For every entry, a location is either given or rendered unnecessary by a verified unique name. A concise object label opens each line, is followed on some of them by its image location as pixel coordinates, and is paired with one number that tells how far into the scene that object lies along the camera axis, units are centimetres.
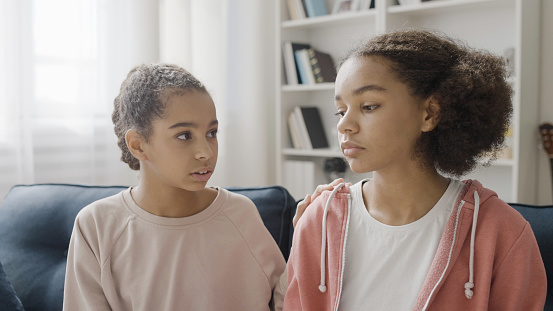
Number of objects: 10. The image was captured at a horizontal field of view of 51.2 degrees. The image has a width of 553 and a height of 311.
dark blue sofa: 173
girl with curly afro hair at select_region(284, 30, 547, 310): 112
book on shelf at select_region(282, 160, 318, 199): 347
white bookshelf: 269
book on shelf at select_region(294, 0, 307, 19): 344
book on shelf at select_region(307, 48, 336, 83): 341
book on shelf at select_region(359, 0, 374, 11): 312
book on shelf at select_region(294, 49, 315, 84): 343
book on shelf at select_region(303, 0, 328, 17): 340
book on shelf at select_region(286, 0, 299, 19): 347
